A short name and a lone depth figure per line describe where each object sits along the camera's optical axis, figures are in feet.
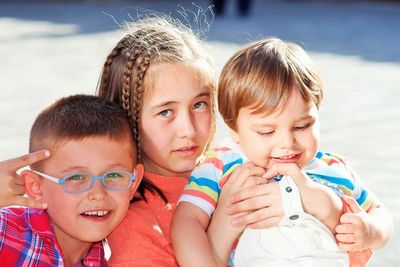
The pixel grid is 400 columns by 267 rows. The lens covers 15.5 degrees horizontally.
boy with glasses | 14.55
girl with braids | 15.48
